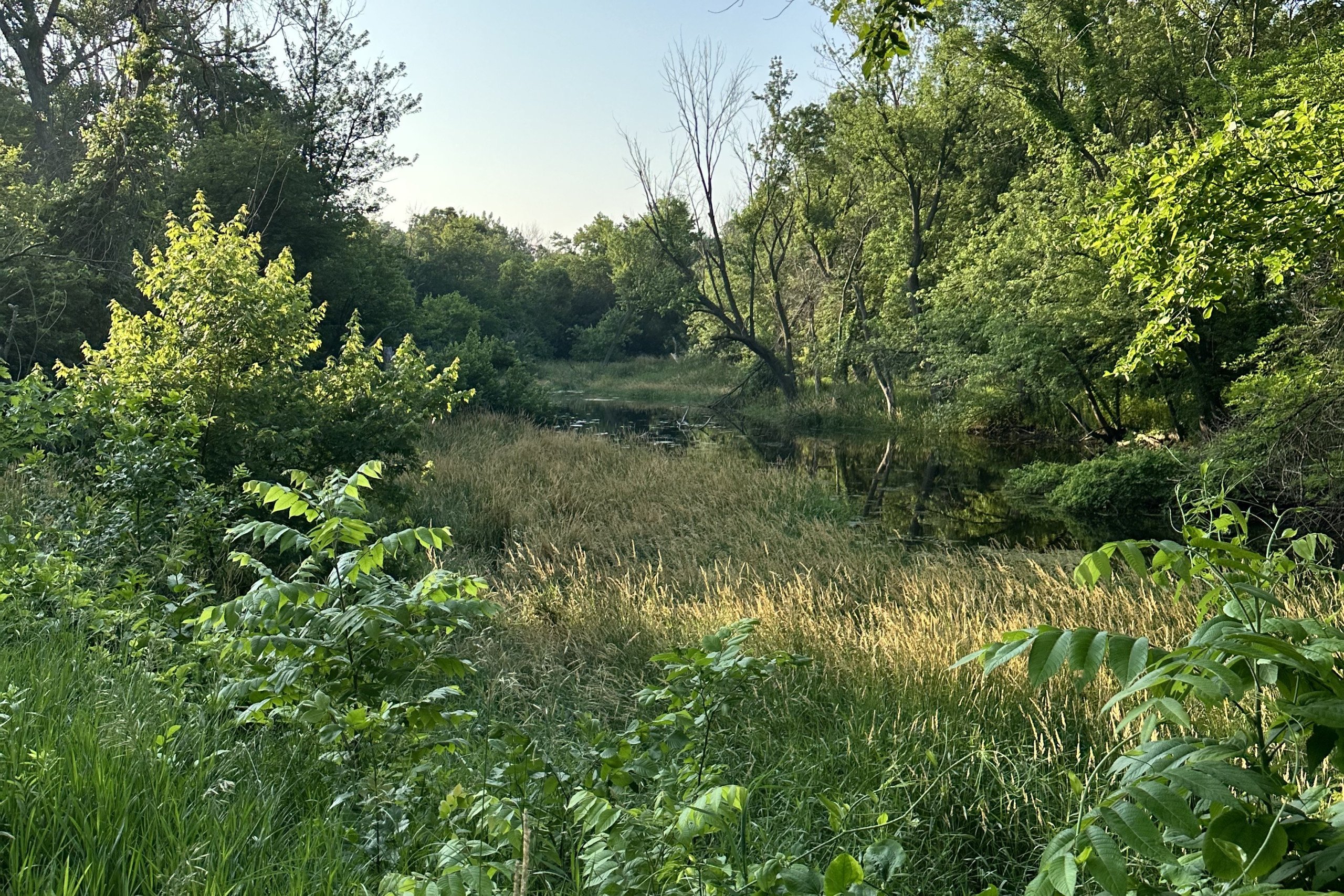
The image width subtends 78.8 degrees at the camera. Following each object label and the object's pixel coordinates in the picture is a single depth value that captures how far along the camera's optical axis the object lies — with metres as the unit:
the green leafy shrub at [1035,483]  15.11
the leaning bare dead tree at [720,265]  27.47
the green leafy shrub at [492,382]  23.11
